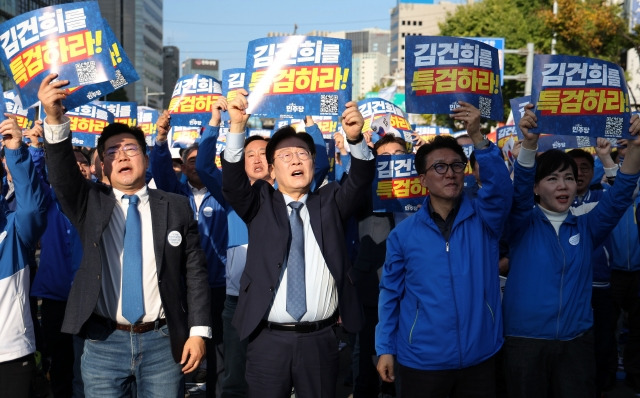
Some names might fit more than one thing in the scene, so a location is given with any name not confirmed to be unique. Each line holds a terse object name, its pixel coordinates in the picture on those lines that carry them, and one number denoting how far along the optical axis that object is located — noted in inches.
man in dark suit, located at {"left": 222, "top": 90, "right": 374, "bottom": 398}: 162.7
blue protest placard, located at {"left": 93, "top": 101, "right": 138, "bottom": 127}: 410.9
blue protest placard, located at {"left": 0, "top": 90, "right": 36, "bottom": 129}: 324.2
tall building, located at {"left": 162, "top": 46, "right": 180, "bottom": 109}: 6486.2
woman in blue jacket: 168.9
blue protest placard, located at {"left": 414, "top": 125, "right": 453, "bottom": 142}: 550.0
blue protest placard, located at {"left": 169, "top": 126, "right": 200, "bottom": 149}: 450.6
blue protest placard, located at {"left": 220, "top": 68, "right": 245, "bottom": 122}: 322.0
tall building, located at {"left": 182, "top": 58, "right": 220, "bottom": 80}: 7716.5
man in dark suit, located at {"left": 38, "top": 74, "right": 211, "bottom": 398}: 151.0
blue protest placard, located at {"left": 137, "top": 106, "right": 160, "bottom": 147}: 499.5
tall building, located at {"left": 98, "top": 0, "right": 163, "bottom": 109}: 4375.0
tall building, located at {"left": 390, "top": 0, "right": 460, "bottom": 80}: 5826.8
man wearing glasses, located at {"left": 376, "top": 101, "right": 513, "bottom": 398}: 156.0
